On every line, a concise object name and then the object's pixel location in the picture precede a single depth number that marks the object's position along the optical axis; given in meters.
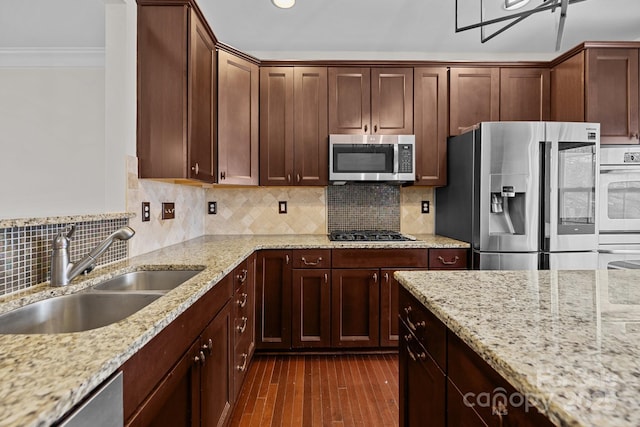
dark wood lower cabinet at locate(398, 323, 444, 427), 1.07
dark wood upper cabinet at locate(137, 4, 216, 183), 2.02
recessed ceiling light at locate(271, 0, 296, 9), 2.37
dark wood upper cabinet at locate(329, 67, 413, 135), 2.91
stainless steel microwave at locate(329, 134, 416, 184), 2.84
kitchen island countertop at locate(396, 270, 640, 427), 0.53
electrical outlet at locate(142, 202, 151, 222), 2.09
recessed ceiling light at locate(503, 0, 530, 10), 1.56
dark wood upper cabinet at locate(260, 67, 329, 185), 2.90
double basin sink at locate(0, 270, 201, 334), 1.08
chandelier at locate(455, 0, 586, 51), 1.21
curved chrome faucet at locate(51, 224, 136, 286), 1.24
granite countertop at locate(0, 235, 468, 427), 0.54
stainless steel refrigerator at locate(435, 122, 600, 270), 2.46
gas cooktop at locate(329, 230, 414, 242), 2.80
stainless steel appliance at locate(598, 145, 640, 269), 2.57
